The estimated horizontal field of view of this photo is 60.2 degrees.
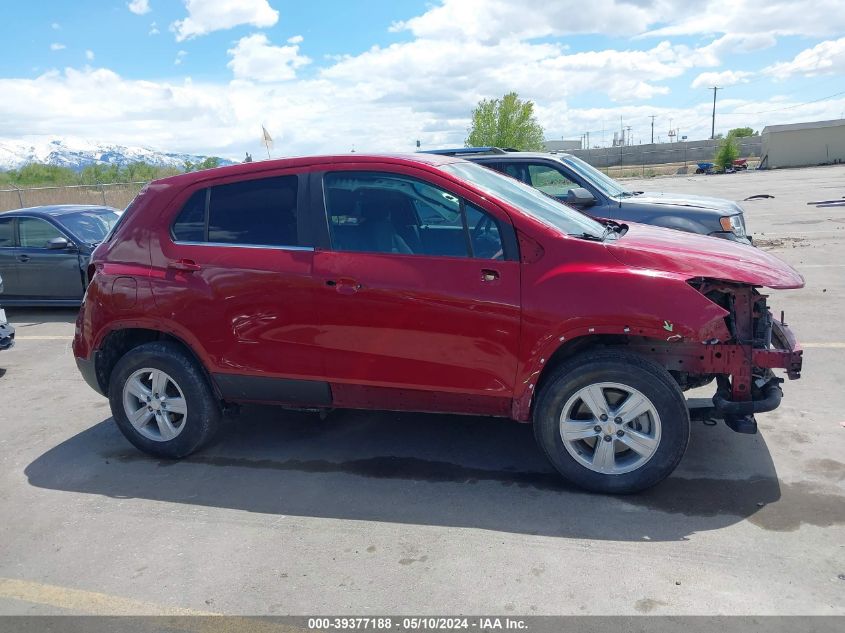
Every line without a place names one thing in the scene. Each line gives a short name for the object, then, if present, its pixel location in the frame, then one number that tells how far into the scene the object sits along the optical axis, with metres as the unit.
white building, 61.78
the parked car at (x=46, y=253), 9.98
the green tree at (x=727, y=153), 59.06
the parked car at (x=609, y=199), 8.45
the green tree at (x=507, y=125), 58.88
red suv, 4.04
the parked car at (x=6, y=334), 7.41
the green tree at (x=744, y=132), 106.75
